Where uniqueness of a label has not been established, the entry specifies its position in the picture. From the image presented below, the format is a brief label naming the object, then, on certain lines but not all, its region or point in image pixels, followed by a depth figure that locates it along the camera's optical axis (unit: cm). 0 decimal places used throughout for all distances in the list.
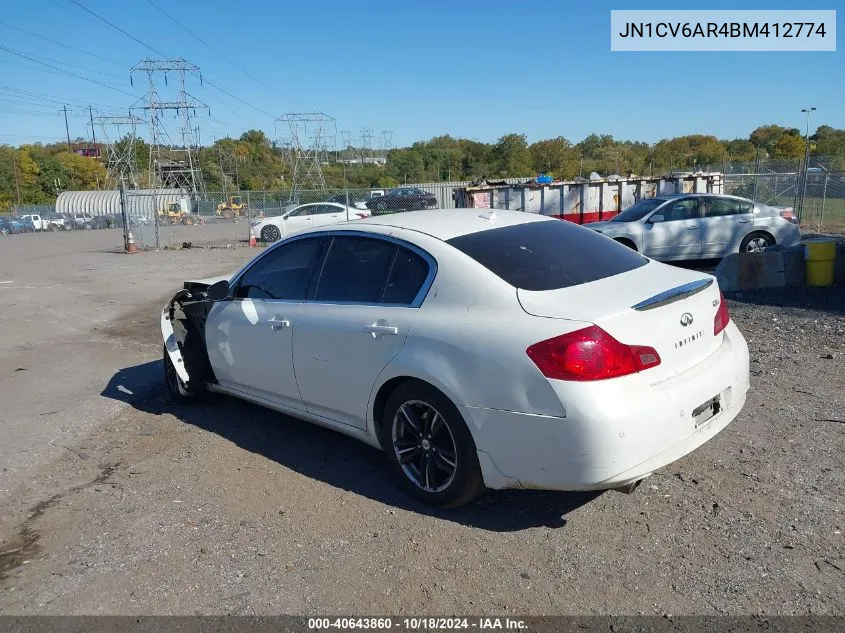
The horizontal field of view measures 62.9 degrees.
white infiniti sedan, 331
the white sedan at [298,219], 2734
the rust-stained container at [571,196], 2055
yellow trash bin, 980
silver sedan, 1384
